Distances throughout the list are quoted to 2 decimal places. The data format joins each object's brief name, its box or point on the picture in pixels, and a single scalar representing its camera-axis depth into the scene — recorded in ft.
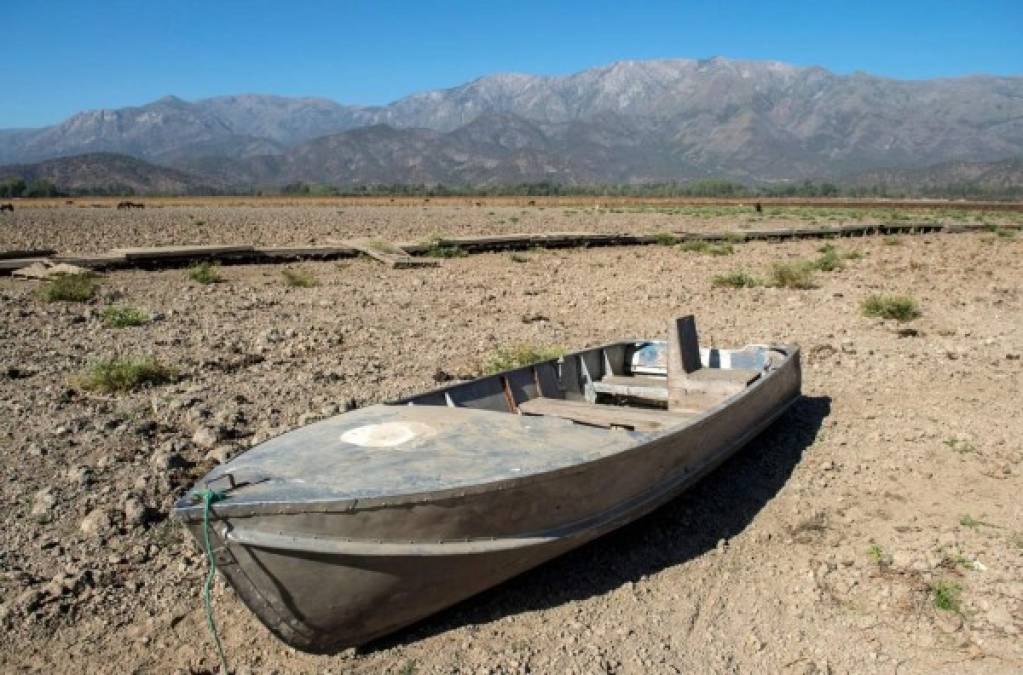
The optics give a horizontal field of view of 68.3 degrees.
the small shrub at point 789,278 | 47.14
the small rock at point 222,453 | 18.08
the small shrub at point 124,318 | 31.99
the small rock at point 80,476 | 16.58
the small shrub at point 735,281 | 46.73
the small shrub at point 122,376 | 22.82
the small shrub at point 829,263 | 56.44
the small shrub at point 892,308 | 36.27
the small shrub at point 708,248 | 68.28
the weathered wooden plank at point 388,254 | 56.69
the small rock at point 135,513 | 15.28
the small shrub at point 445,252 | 63.76
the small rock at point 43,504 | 15.34
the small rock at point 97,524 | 14.85
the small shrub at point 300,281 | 45.70
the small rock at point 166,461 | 17.27
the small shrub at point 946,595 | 13.21
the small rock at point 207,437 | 19.02
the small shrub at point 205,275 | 46.32
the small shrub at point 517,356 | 27.12
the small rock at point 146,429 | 19.49
